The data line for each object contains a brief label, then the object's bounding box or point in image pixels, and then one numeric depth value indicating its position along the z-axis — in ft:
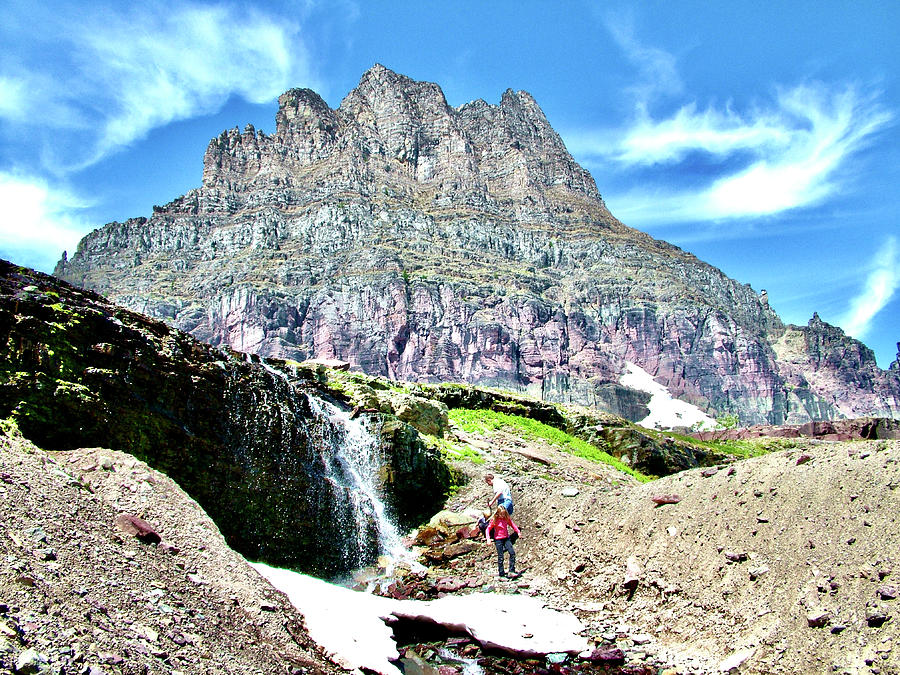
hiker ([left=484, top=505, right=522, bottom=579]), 38.70
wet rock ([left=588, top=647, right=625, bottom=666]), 26.20
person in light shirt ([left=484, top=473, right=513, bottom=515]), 39.60
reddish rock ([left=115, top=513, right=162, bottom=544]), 23.73
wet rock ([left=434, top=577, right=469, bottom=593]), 37.86
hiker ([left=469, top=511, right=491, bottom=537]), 46.88
